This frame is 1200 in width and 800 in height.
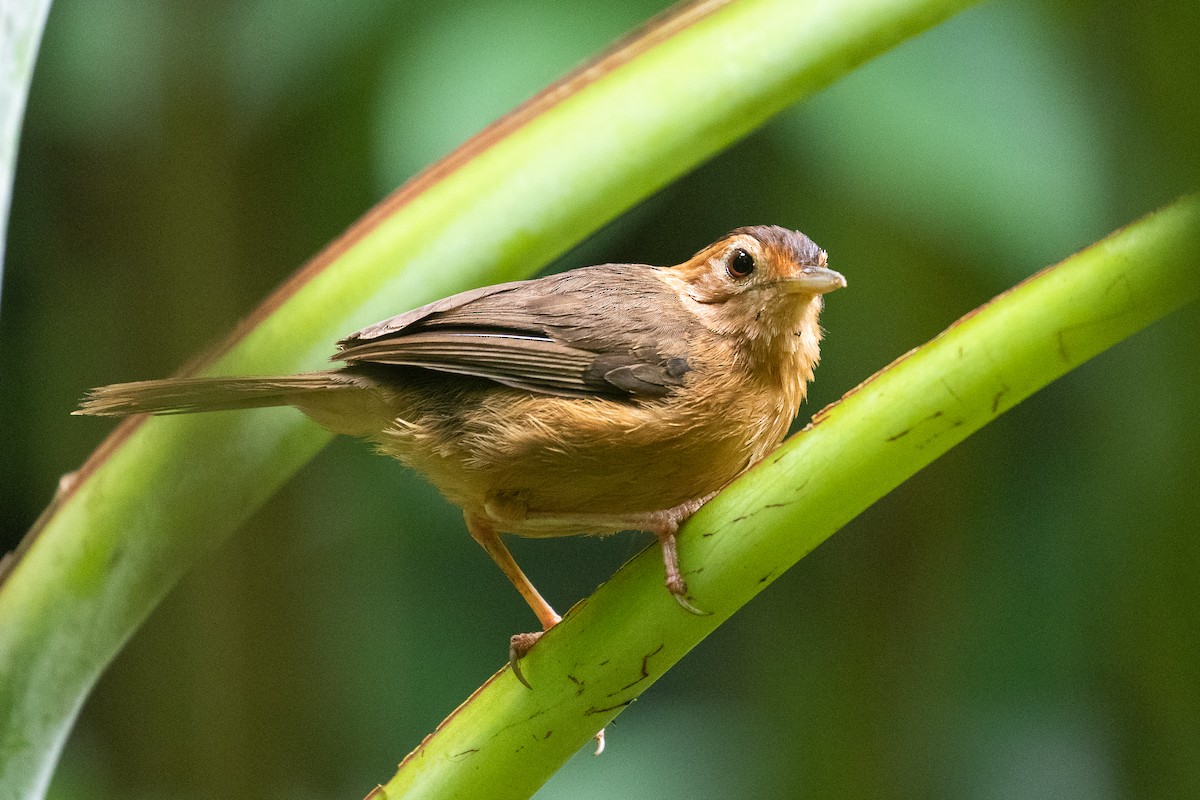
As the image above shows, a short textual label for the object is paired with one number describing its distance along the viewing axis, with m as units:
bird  4.05
